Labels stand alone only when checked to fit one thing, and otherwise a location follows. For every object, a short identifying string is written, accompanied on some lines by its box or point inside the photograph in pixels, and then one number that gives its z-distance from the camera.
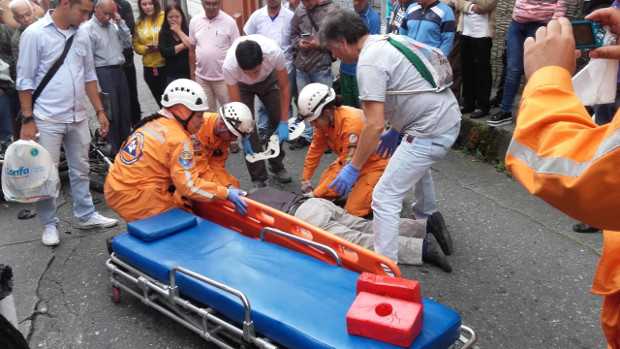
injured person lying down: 3.83
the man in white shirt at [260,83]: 4.80
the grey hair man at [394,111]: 3.21
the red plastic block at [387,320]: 2.24
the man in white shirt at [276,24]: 6.41
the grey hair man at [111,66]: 5.69
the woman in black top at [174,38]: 6.30
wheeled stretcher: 2.46
